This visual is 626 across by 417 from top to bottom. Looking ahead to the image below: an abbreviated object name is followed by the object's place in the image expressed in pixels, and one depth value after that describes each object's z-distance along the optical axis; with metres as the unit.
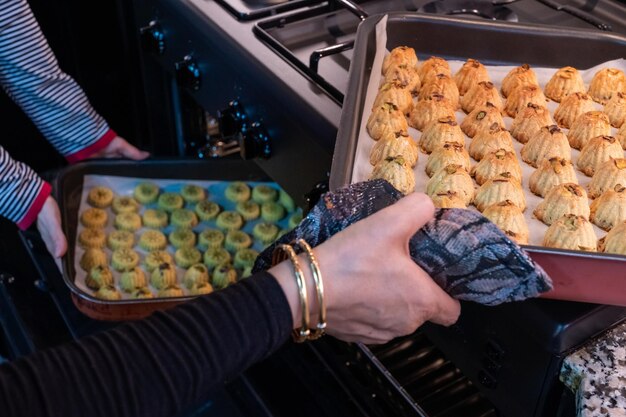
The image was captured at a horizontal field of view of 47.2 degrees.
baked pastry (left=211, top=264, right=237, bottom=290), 1.83
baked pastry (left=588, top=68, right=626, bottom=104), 1.34
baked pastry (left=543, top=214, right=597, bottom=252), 1.02
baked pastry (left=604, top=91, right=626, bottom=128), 1.30
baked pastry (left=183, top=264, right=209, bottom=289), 1.82
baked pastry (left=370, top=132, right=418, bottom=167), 1.18
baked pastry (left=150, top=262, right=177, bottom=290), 1.82
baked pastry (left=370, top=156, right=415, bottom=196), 1.14
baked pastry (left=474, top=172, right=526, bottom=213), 1.12
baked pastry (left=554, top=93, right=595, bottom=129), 1.30
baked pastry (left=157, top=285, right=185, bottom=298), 1.79
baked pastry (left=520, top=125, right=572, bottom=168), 1.22
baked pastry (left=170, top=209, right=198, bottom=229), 1.99
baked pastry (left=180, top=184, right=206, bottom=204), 2.04
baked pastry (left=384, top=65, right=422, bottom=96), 1.36
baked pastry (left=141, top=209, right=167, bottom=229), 1.99
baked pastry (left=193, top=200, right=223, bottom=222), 2.02
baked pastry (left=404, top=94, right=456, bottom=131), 1.30
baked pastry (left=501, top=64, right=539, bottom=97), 1.37
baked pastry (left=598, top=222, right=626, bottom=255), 1.00
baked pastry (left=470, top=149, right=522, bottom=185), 1.17
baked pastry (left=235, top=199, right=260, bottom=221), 2.01
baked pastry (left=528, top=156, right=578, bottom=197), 1.16
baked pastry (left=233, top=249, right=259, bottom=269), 1.88
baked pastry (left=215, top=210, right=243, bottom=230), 1.99
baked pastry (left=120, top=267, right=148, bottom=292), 1.81
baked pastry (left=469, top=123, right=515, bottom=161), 1.23
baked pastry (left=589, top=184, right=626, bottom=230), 1.08
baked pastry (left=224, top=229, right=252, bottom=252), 1.93
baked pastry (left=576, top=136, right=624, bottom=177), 1.19
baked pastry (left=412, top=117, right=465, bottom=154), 1.24
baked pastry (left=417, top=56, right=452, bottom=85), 1.39
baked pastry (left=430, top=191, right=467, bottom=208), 1.09
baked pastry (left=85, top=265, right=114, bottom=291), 1.79
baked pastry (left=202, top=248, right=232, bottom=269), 1.88
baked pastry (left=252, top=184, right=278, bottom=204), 2.04
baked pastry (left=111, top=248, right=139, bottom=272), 1.85
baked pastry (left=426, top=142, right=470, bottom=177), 1.18
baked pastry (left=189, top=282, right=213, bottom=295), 1.79
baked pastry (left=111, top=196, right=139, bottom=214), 1.99
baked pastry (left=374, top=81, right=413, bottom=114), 1.31
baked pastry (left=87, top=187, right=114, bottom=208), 1.99
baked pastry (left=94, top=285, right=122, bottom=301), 1.74
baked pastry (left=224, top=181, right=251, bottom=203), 2.04
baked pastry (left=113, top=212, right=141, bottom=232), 1.97
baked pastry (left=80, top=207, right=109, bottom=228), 1.95
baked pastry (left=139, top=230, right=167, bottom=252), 1.93
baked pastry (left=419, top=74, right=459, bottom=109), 1.35
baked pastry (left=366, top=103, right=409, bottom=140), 1.25
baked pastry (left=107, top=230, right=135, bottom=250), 1.91
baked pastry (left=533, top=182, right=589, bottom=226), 1.09
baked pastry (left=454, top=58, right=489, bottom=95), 1.38
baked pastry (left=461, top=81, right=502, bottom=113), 1.33
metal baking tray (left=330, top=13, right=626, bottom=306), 1.33
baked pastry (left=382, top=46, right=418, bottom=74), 1.39
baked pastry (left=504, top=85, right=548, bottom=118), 1.32
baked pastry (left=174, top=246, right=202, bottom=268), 1.90
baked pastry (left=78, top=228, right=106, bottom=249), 1.89
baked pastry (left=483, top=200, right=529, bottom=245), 1.05
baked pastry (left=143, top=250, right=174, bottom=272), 1.86
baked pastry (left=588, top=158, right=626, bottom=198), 1.13
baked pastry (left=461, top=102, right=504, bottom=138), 1.28
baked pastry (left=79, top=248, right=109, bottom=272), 1.84
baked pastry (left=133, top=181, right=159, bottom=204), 2.03
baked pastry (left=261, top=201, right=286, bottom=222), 2.00
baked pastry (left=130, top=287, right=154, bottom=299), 1.78
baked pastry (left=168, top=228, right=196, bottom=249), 1.94
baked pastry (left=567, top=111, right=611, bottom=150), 1.24
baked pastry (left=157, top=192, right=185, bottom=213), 2.02
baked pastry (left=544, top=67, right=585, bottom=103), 1.36
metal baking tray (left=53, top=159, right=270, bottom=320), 1.84
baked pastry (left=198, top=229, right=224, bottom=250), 1.94
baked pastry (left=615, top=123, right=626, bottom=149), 1.25
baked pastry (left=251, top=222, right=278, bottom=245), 1.94
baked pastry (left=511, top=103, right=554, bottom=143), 1.27
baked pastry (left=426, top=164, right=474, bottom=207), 1.13
